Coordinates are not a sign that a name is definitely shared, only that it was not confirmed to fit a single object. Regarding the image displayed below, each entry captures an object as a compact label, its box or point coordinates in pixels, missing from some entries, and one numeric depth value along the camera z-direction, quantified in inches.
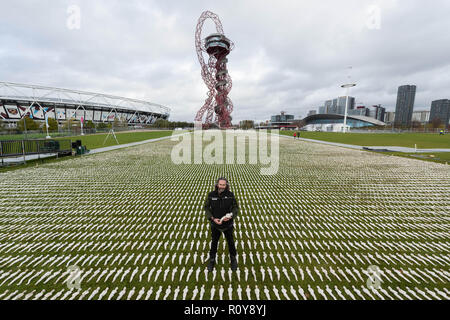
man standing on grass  105.5
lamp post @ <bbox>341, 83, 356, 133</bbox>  2902.1
